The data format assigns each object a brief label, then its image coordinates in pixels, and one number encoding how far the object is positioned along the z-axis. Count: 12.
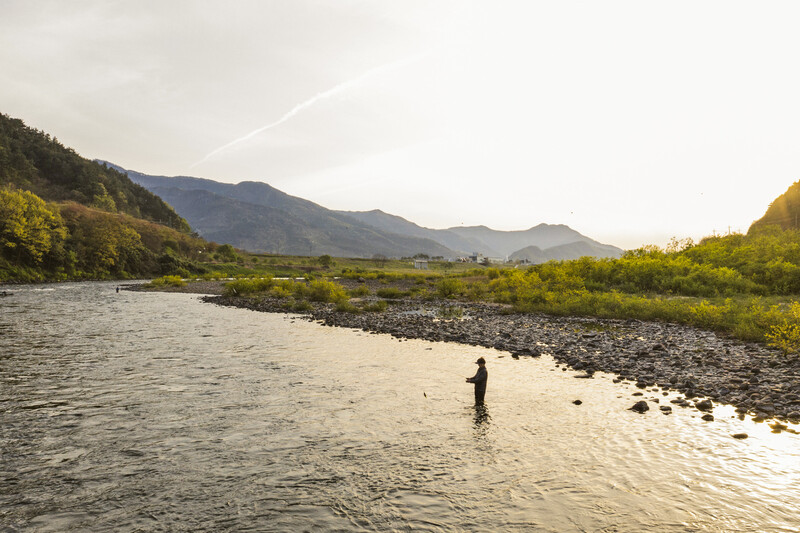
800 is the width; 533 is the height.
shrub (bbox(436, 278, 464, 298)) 55.56
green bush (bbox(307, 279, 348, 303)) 45.99
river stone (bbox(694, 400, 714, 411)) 13.45
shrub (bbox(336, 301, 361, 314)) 38.47
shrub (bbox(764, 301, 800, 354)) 18.77
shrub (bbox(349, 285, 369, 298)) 57.41
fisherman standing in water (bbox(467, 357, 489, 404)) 14.10
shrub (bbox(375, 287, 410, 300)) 55.72
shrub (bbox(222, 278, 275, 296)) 56.88
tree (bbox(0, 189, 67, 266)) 75.25
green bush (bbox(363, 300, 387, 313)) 39.44
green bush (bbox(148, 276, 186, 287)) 77.19
